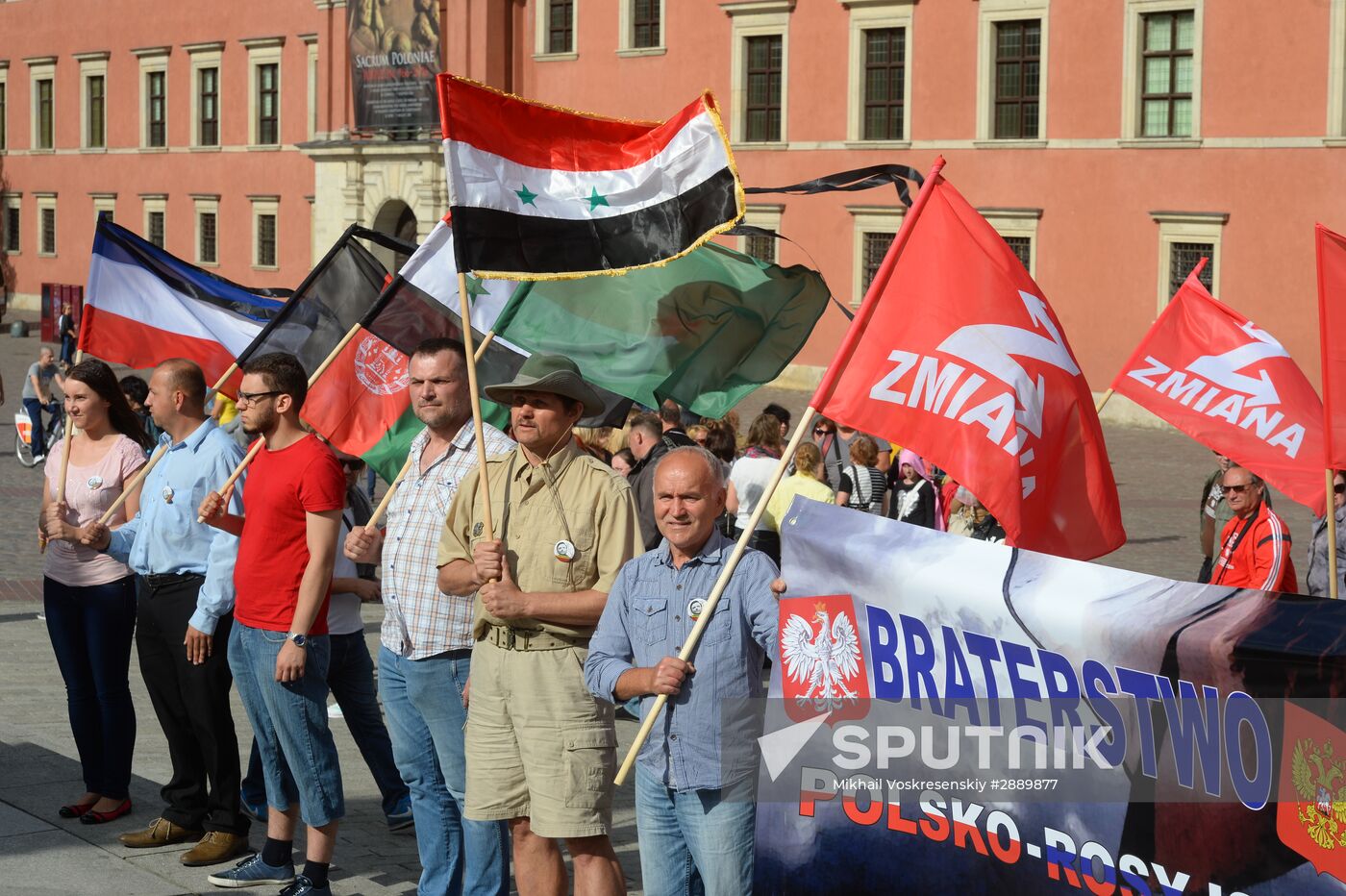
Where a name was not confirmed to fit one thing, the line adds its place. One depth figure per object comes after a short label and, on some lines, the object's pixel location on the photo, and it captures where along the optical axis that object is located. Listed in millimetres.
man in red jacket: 7438
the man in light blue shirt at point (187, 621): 6480
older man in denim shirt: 4711
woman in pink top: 6949
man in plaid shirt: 5652
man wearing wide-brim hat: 5129
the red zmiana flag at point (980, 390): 5160
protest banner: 3785
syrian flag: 5879
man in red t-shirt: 5867
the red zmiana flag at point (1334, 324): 6625
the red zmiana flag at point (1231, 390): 7688
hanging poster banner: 40000
